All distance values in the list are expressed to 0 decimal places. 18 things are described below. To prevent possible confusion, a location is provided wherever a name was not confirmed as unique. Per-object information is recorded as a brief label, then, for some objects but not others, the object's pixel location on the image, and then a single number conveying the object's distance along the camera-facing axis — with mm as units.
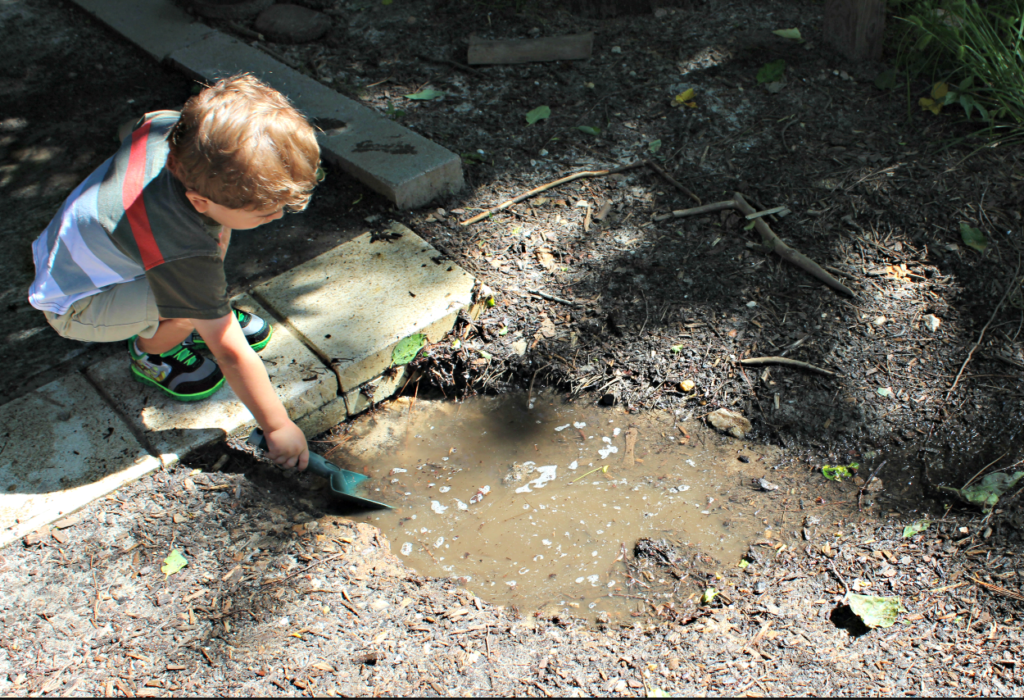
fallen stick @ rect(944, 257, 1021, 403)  2397
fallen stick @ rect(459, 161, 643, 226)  3127
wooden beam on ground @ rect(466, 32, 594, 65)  3994
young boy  1763
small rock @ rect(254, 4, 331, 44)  4234
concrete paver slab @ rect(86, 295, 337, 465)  2299
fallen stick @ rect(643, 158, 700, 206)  3125
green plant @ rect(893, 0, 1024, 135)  3104
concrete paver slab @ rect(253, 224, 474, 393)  2580
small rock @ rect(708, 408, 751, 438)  2393
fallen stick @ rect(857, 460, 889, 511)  2176
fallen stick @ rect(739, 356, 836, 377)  2469
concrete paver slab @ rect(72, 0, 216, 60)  4164
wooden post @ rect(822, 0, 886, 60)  3588
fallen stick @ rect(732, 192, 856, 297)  2704
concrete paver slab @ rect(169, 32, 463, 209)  3148
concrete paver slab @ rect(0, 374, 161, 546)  2100
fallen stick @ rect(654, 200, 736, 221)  3021
